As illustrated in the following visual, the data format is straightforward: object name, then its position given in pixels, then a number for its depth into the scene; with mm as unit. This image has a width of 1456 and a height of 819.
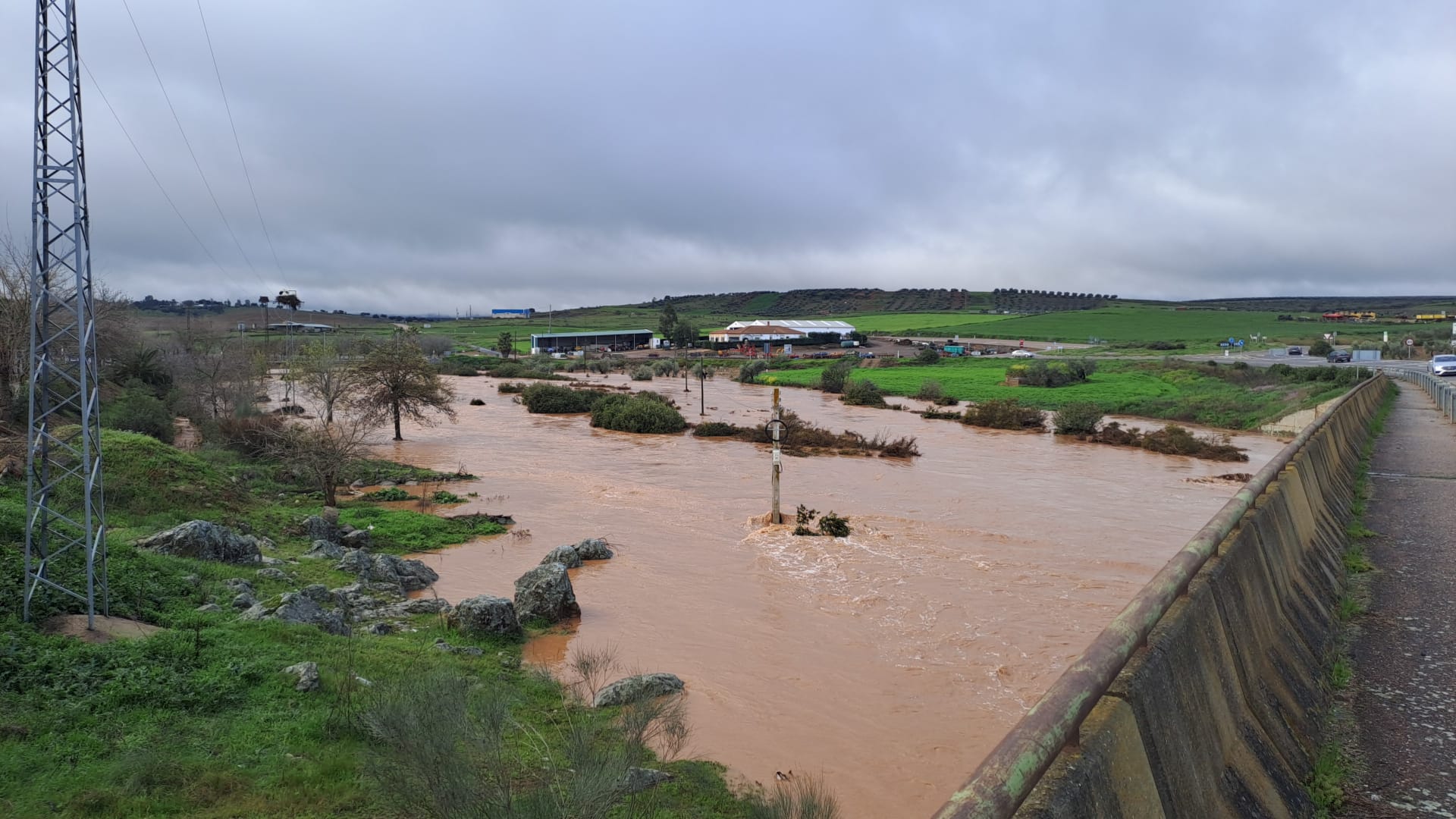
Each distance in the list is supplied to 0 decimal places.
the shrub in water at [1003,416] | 43084
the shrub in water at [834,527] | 19250
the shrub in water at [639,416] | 40125
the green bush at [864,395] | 56219
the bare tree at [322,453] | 20422
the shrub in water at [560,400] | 48375
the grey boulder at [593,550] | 16266
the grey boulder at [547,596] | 12133
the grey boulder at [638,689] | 8898
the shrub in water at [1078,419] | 38938
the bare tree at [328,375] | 34406
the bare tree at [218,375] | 35219
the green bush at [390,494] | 21906
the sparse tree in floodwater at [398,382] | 35031
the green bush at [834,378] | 66000
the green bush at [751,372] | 80125
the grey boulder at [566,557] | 15242
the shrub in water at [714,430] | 38625
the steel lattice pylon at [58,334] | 7590
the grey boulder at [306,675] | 7789
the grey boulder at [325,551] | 14425
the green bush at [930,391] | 57125
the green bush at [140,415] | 24406
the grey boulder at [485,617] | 10789
